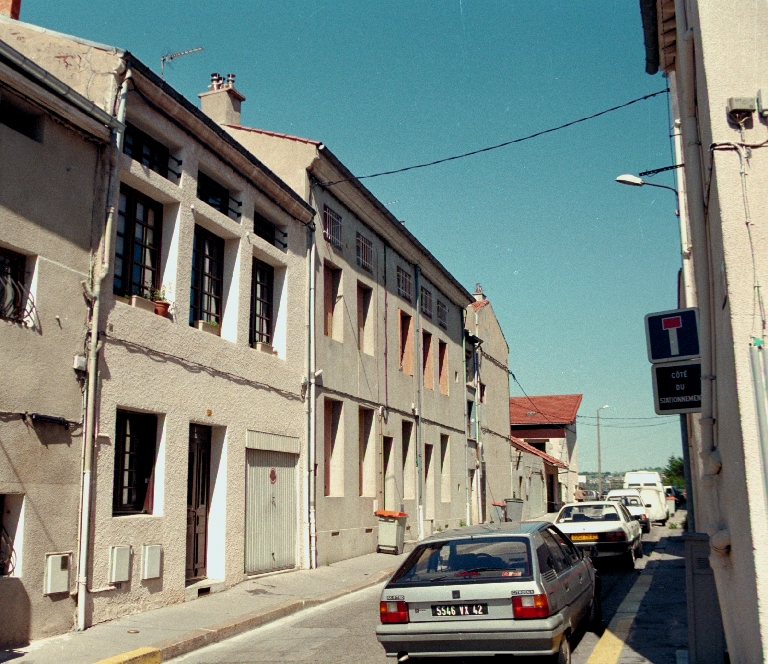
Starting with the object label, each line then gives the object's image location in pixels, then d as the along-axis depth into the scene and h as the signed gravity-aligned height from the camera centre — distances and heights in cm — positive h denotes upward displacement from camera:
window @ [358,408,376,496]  1962 +70
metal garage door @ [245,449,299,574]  1405 -47
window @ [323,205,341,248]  1793 +568
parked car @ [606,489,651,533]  2706 -75
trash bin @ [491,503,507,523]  3059 -112
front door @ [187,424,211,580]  1263 -19
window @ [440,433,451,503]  2580 +49
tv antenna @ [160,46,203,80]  1655 +857
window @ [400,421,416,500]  2238 +55
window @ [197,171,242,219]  1377 +495
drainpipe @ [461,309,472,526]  2789 +213
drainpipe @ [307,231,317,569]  1586 +145
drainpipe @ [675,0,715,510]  716 +254
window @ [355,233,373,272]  1981 +563
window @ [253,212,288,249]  1556 +489
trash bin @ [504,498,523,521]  3152 -103
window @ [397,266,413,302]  2277 +555
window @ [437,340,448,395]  2688 +382
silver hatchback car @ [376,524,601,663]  682 -101
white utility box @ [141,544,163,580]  1084 -100
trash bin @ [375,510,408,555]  1925 -116
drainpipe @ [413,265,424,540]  2267 +188
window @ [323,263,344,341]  1836 +404
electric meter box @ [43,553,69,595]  913 -97
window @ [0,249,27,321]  911 +224
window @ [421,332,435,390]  2511 +370
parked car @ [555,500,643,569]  1620 -95
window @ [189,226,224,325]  1341 +345
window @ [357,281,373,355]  2008 +403
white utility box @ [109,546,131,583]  1022 -97
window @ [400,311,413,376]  2333 +398
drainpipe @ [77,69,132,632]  965 +150
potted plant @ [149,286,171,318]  1185 +264
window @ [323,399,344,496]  1775 +75
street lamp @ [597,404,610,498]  5419 +124
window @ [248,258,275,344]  1516 +343
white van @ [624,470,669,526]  3378 -93
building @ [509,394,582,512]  5294 +334
